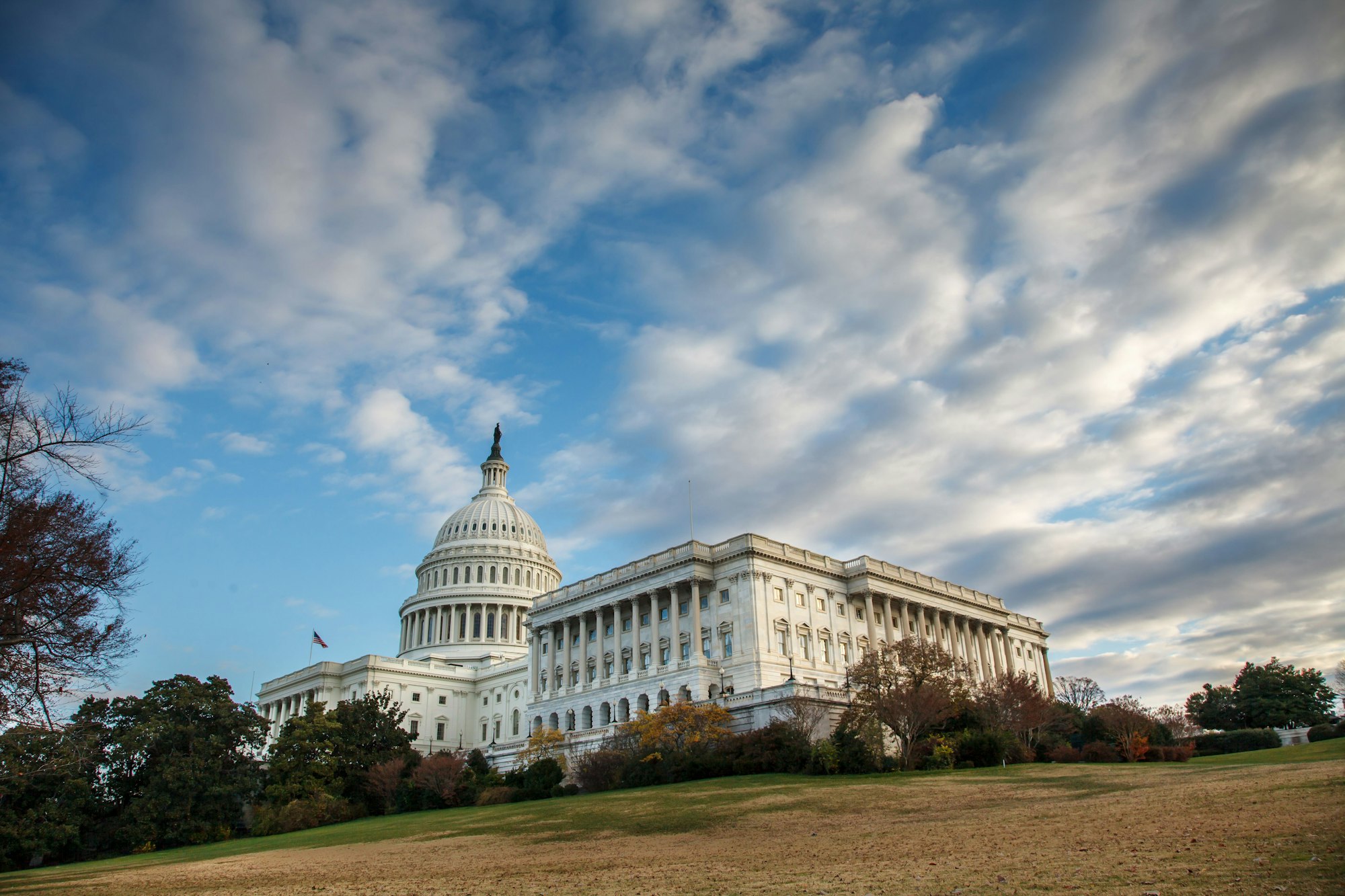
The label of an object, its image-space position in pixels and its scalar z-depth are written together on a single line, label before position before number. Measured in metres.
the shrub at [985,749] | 51.19
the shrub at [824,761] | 48.75
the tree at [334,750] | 68.25
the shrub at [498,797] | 59.72
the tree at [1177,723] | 71.06
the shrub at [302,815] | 63.08
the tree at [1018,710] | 57.56
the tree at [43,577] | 21.28
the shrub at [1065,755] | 55.28
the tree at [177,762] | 66.56
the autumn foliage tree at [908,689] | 51.94
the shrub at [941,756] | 49.78
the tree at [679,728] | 57.25
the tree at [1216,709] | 101.38
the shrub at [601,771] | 57.12
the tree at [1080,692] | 128.34
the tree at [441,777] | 63.38
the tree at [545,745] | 67.88
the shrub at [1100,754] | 55.03
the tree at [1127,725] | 53.66
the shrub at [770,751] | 51.00
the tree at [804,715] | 54.00
